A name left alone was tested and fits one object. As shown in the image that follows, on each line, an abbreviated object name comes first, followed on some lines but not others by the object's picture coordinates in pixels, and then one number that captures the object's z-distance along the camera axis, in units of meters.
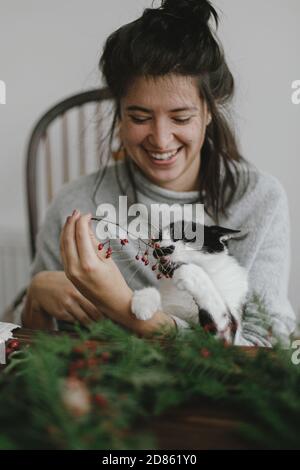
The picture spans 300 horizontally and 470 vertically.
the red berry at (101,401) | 0.32
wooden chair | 0.98
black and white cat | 0.51
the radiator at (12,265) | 1.26
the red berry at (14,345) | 0.47
